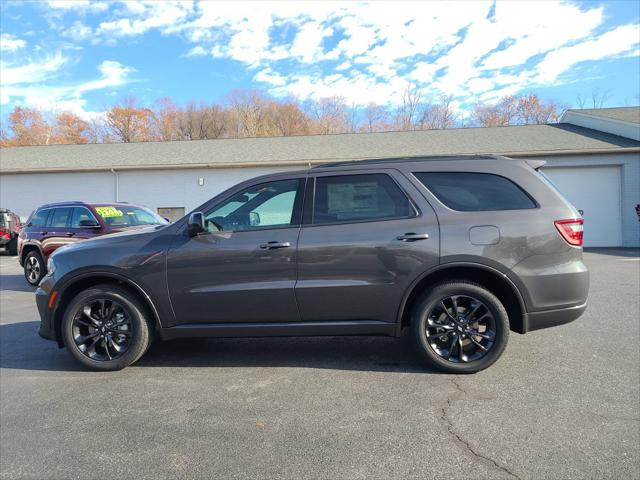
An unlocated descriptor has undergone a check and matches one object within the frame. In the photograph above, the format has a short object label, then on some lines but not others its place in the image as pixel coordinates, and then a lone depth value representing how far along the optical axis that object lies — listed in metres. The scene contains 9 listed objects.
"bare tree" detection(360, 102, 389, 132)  44.16
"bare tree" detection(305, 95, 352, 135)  45.34
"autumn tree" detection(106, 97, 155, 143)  49.41
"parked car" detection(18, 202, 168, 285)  8.79
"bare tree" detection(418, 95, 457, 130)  42.79
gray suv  3.87
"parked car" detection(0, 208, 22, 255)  14.81
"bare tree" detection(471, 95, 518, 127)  42.06
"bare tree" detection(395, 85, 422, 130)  43.88
